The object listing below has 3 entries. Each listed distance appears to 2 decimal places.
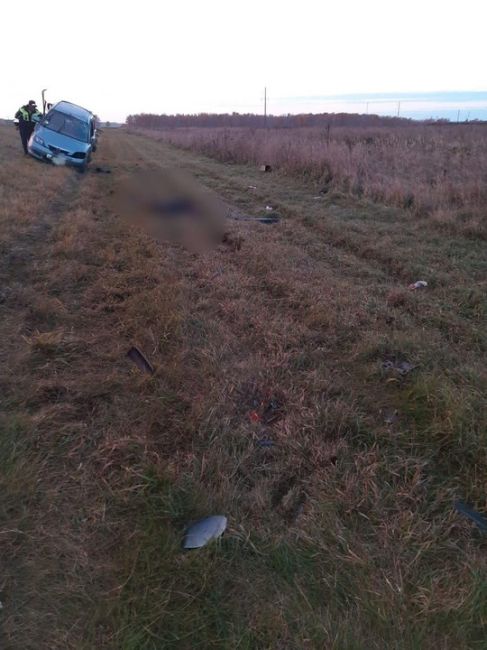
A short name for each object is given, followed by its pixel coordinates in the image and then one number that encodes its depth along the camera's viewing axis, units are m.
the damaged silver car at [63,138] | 13.49
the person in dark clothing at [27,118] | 14.66
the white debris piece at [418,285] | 5.48
